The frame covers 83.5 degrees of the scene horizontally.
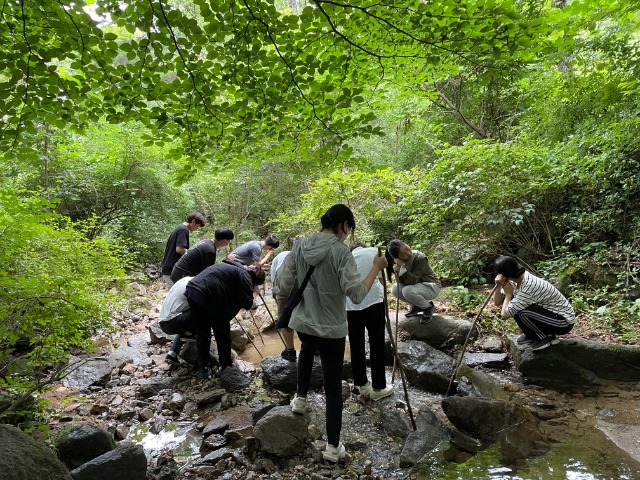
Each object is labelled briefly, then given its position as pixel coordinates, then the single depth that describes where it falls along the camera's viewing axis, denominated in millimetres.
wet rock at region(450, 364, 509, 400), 4363
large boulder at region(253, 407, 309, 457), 3289
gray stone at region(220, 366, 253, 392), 4723
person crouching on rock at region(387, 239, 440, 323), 6004
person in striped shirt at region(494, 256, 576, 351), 4742
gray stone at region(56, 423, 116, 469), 3150
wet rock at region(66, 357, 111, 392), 4793
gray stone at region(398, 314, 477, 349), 5922
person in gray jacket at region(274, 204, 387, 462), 3105
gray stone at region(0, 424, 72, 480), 2056
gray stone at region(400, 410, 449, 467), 3238
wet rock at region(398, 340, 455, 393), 4664
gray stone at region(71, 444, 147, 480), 2725
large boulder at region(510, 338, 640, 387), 4508
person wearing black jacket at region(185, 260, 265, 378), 4594
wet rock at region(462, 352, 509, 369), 5258
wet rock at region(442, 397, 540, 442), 3600
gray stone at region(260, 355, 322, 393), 4703
